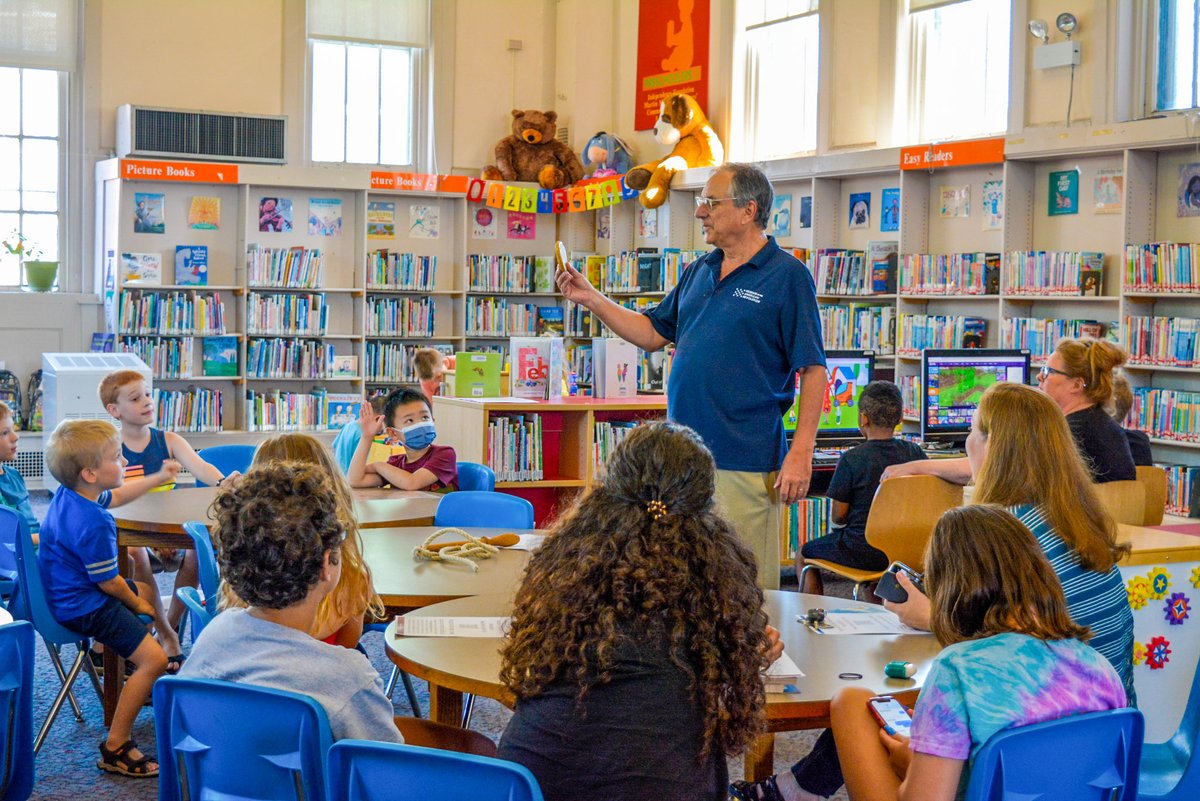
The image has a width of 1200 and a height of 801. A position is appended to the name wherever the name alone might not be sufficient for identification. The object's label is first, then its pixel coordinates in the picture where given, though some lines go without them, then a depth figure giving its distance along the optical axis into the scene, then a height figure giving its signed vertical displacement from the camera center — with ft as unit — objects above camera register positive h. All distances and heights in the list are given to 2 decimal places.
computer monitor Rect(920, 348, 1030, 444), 20.08 -0.29
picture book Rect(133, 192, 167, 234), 31.81 +3.41
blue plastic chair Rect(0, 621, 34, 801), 7.30 -2.12
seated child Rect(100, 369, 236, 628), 15.85 -1.15
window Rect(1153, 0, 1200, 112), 22.67 +5.62
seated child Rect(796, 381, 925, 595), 16.99 -1.62
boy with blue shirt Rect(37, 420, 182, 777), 11.84 -2.06
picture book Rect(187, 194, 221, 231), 32.45 +3.51
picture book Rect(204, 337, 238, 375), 32.37 -0.08
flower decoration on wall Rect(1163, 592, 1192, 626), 11.39 -2.09
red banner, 32.78 +8.08
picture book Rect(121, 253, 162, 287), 31.30 +1.99
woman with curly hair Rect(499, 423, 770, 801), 6.04 -1.35
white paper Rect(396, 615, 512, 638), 8.41 -1.79
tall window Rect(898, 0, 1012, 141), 26.55 +6.34
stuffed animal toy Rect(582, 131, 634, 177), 34.55 +5.54
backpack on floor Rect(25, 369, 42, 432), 31.04 -1.29
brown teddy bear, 35.60 +5.71
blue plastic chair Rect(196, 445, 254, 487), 17.56 -1.42
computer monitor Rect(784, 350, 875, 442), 20.34 -0.40
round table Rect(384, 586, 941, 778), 7.19 -1.82
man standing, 11.30 +0.05
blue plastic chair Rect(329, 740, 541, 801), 5.54 -1.84
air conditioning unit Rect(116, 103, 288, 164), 32.01 +5.50
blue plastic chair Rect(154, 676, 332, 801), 6.44 -2.00
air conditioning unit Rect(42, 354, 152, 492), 27.43 -0.85
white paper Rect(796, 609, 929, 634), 8.71 -1.78
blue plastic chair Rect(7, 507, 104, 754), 11.91 -2.33
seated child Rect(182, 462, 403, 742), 6.81 -1.38
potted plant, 31.86 +2.09
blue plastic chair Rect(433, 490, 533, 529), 13.55 -1.62
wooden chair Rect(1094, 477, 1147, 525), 12.79 -1.28
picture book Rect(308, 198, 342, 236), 33.94 +3.65
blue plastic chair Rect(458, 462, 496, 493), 16.33 -1.53
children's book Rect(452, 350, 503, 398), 20.77 -0.28
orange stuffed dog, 31.86 +5.41
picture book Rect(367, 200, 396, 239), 34.60 +3.72
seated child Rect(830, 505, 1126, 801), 6.48 -1.52
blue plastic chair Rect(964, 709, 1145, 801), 6.22 -1.93
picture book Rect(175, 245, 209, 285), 32.17 +2.20
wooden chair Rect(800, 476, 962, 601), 14.55 -1.66
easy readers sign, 24.09 +4.11
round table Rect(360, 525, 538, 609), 9.70 -1.76
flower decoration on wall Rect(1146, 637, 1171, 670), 11.36 -2.48
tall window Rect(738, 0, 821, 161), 30.53 +6.99
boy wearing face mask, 16.05 -1.25
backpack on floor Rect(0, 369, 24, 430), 30.76 -1.04
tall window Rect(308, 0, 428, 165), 35.63 +7.78
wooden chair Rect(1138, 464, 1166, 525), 13.44 -1.25
